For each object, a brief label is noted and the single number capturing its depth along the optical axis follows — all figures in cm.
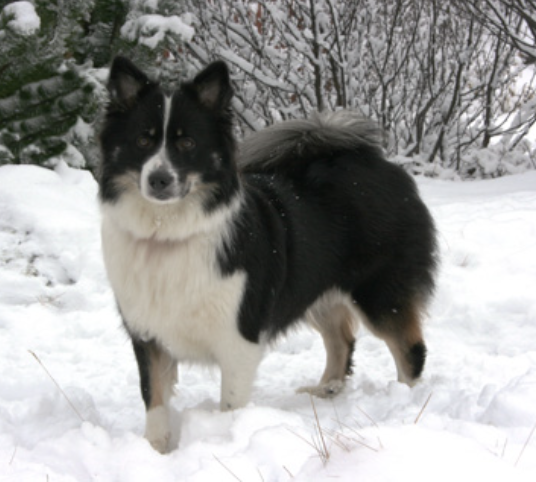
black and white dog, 311
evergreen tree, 549
